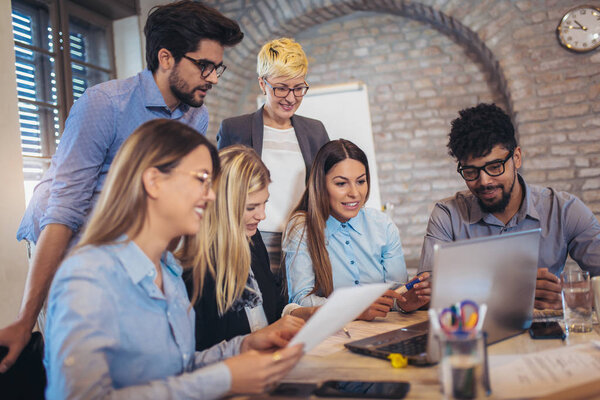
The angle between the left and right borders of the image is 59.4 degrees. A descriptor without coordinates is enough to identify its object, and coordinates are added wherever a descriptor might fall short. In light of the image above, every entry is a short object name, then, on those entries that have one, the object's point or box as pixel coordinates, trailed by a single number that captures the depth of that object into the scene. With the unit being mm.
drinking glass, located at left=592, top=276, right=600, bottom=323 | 1259
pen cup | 783
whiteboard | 3621
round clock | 3617
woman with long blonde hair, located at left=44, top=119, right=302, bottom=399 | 829
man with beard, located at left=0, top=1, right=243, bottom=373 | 1344
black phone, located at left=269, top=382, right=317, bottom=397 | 872
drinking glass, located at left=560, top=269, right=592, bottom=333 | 1195
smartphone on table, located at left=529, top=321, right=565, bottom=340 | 1134
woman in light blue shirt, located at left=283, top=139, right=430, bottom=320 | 1923
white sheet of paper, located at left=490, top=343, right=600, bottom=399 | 815
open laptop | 918
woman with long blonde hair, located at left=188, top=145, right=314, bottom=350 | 1388
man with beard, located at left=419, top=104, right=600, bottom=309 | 1831
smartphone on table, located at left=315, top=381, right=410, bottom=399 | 827
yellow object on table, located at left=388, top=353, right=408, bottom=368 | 987
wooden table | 885
